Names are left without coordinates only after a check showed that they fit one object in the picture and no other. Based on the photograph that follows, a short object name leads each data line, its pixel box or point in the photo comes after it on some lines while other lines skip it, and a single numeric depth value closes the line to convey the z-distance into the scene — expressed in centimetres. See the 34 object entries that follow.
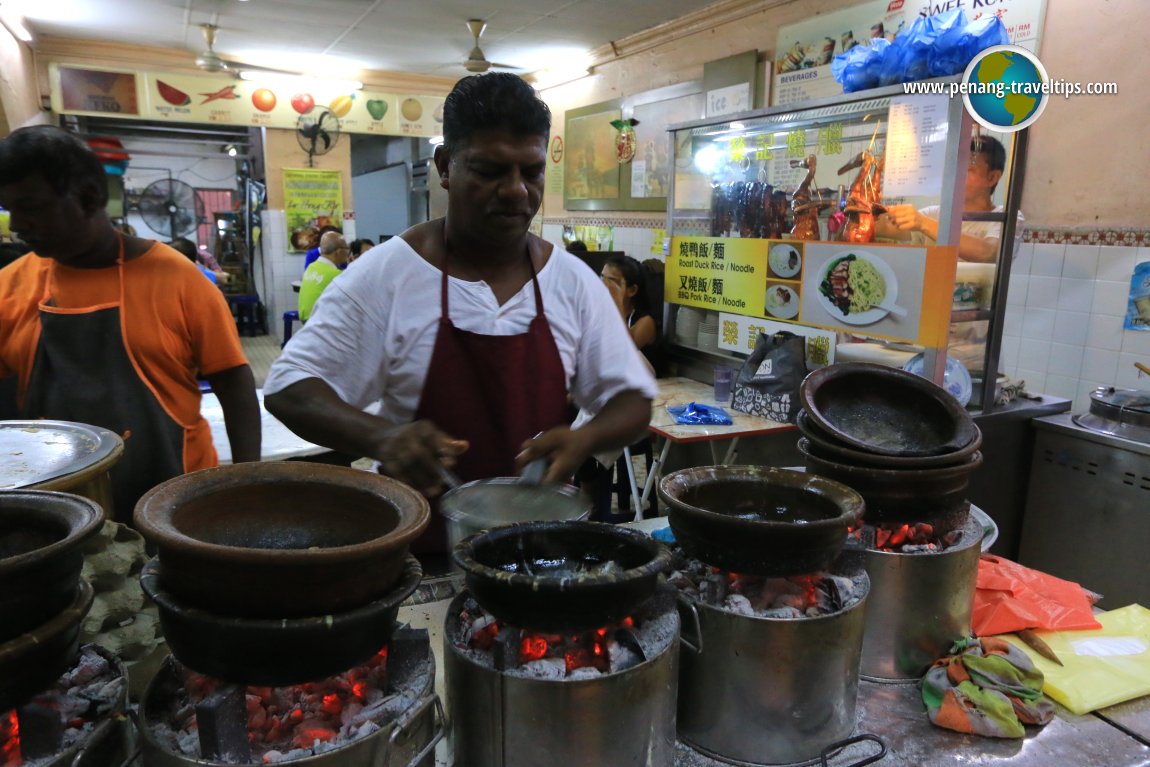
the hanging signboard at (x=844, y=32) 395
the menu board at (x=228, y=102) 832
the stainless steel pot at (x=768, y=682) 126
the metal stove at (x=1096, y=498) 324
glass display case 322
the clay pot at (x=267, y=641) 87
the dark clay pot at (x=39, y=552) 84
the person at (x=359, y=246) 881
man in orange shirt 191
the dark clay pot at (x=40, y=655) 85
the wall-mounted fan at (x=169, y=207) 1102
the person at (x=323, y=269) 750
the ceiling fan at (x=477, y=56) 695
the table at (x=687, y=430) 364
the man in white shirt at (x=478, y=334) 152
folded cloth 137
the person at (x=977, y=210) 336
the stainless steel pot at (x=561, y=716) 104
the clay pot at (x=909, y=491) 159
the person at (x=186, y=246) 821
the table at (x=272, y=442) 292
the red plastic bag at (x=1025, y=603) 174
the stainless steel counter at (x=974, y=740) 131
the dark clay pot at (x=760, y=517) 126
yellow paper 149
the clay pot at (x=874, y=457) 159
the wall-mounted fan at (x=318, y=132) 952
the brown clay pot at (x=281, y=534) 85
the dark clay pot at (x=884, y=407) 182
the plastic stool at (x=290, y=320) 926
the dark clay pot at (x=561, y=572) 103
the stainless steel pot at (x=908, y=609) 154
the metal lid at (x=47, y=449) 130
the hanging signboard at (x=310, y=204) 990
